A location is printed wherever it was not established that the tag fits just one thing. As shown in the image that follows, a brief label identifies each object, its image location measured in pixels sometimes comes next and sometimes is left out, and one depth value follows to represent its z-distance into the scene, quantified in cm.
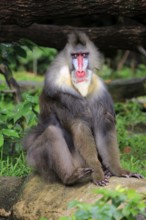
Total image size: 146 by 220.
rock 978
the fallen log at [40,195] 892
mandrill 933
